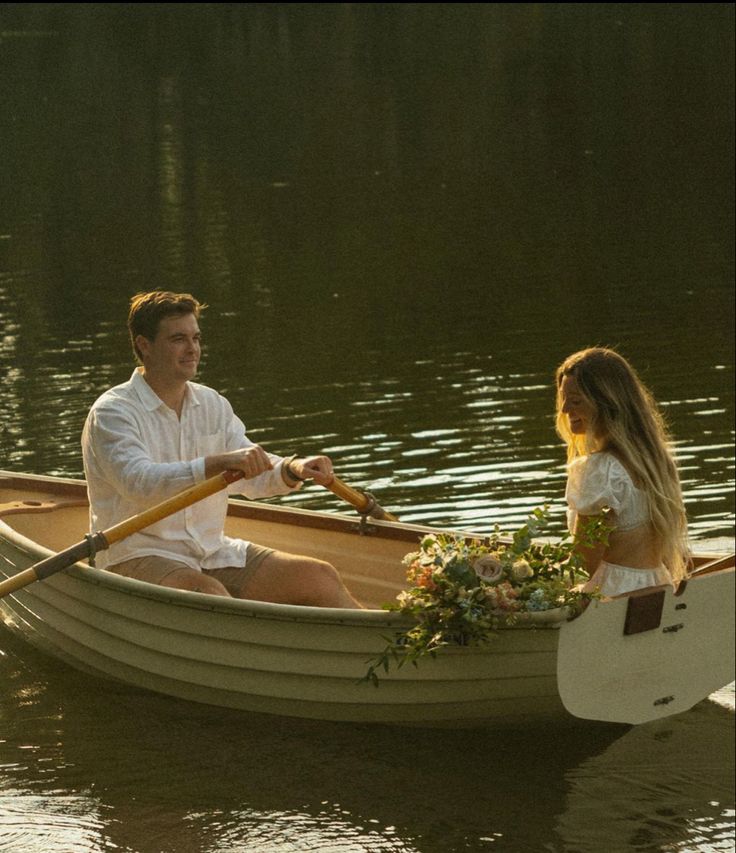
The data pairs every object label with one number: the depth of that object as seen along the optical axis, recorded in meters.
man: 11.93
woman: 10.83
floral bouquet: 10.72
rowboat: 10.84
